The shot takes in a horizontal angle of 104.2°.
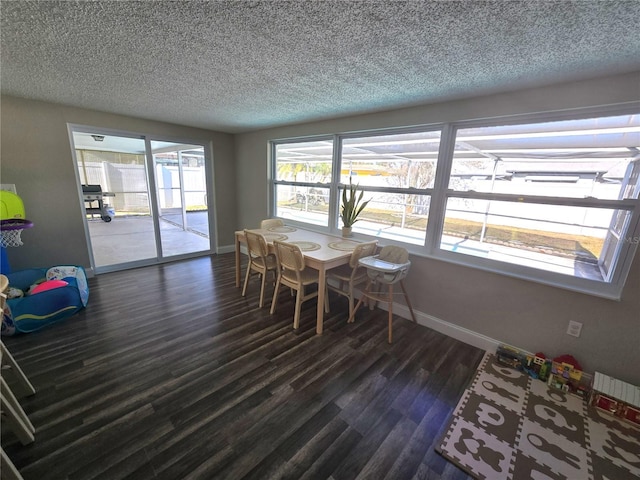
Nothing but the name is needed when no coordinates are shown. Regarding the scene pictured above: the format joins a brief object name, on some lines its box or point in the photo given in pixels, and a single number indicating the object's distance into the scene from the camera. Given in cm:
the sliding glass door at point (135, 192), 371
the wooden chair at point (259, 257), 296
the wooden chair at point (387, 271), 245
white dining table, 251
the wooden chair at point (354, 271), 270
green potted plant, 325
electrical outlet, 200
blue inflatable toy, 227
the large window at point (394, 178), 281
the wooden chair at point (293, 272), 256
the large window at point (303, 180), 381
